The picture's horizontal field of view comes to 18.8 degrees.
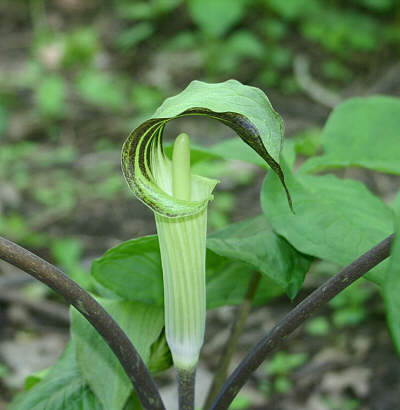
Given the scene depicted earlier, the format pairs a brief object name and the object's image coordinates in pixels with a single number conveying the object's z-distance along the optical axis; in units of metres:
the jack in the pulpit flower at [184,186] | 0.42
